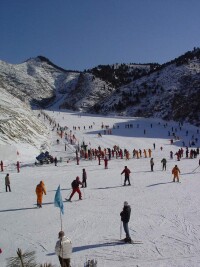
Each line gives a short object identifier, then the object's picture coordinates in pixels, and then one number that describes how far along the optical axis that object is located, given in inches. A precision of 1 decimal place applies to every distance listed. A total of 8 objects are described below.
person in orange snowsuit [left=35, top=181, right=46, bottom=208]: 655.1
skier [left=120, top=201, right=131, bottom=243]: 441.4
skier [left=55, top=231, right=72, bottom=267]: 331.0
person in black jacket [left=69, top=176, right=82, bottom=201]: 681.6
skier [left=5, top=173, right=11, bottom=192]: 815.9
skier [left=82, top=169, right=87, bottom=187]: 829.8
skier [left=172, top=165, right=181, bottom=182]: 871.3
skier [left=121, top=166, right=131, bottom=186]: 835.8
